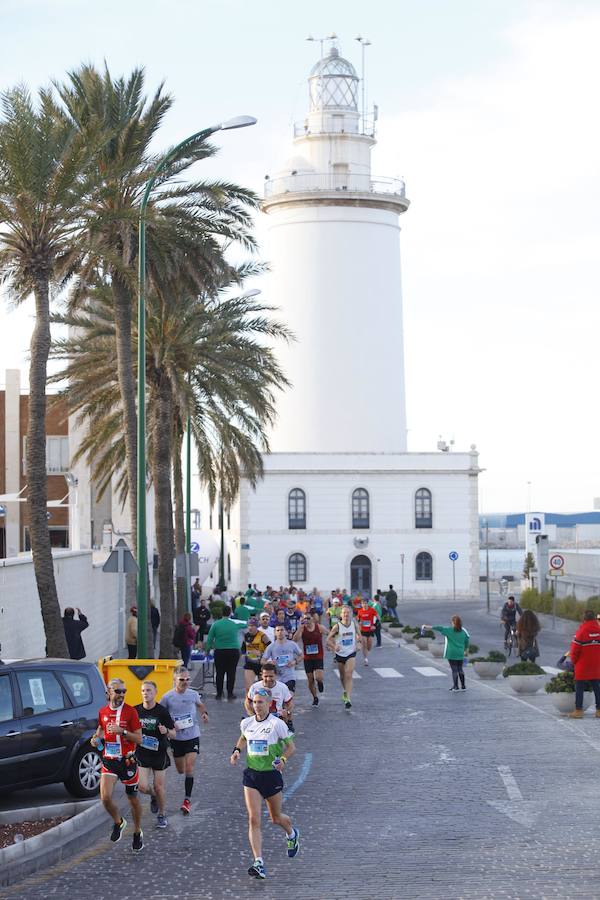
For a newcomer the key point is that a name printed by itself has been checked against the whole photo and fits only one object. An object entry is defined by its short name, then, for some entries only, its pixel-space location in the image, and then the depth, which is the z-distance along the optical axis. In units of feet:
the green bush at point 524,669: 81.76
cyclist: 119.65
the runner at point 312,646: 77.61
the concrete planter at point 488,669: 92.43
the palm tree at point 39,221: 70.64
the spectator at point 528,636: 94.32
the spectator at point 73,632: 80.69
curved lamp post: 79.36
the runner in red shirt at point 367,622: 114.92
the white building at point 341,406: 234.99
